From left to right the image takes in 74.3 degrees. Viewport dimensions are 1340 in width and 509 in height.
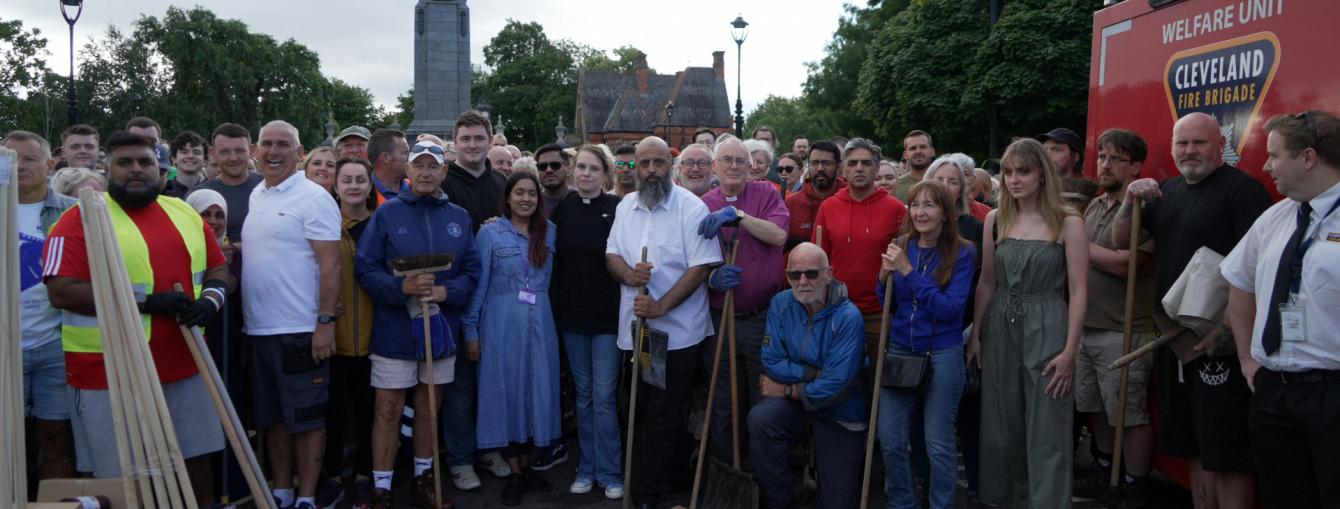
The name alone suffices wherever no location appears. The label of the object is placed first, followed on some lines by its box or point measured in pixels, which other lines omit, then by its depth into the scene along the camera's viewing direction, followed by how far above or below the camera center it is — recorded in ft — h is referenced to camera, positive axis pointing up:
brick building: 202.69 +26.95
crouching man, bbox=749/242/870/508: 16.06 -3.06
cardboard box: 13.04 -4.26
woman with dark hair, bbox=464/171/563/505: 18.92 -2.41
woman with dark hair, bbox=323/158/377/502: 18.22 -2.86
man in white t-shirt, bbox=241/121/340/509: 16.52 -1.75
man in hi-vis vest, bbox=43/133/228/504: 14.07 -1.41
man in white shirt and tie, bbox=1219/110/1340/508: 11.38 -1.09
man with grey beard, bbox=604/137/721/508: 17.97 -1.32
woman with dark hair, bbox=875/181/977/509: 15.99 -1.93
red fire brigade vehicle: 13.19 +2.82
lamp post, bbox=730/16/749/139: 77.77 +16.04
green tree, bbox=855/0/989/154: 84.53 +14.69
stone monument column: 81.00 +13.60
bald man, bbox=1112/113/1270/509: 13.96 -1.92
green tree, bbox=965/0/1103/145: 76.07 +14.23
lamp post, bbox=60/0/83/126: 62.23 +7.80
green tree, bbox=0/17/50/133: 145.59 +21.59
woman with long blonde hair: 15.25 -1.91
